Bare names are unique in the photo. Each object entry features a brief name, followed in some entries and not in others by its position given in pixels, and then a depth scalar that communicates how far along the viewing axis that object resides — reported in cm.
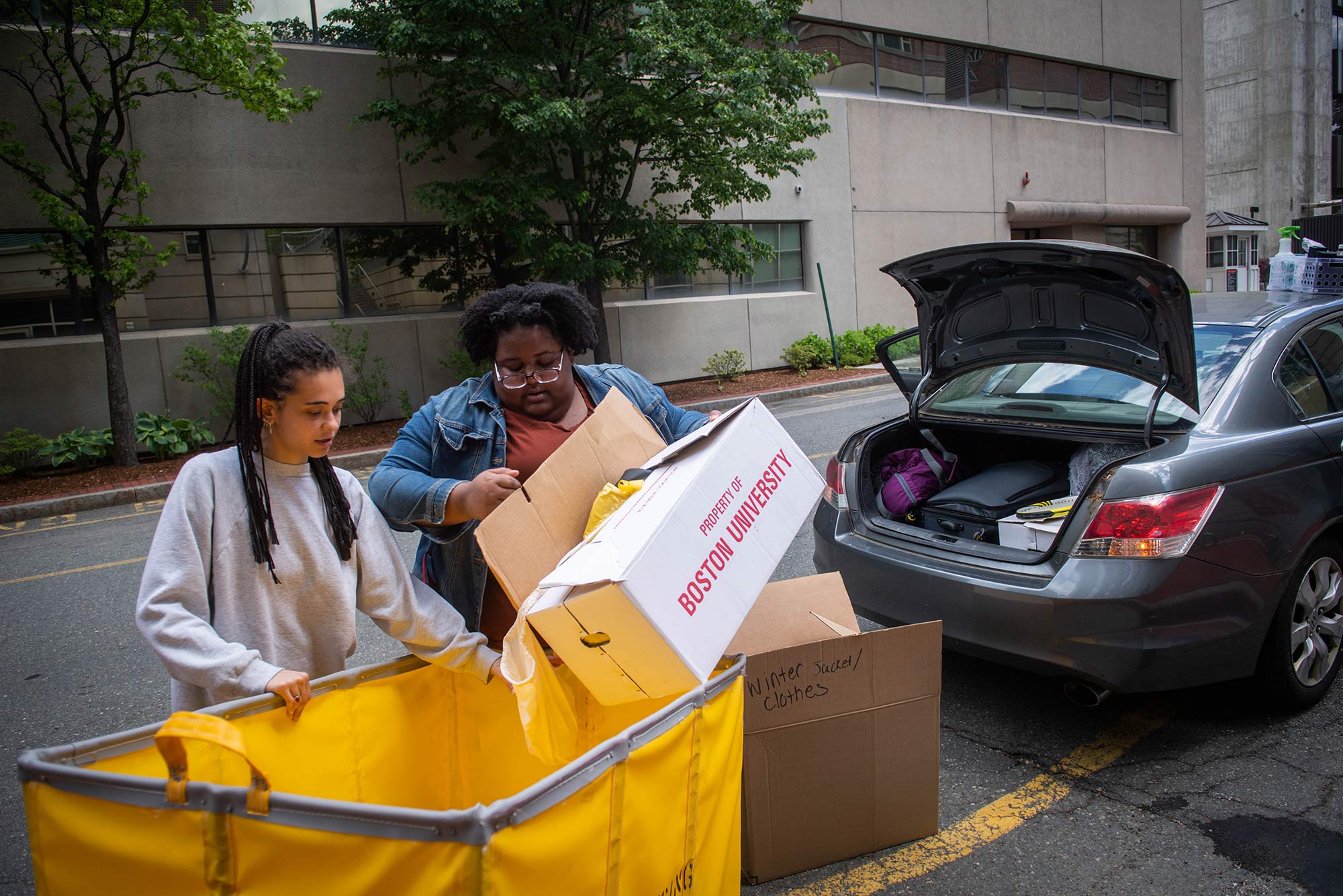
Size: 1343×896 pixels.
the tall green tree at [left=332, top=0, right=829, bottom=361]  1155
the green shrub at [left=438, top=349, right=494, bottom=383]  1334
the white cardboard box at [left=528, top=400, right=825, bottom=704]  170
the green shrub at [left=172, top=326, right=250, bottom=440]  1167
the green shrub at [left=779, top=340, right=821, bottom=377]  1653
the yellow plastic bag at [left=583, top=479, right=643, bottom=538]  210
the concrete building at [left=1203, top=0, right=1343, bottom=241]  3653
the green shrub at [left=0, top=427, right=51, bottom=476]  1020
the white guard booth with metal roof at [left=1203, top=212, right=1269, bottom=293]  3050
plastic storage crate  439
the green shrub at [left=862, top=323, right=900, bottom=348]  1766
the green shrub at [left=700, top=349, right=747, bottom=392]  1577
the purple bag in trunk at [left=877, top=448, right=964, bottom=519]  400
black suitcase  374
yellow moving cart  133
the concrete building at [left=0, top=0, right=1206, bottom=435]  1191
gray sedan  295
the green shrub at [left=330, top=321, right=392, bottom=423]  1258
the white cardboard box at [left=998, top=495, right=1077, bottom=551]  328
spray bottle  462
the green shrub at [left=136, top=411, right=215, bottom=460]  1122
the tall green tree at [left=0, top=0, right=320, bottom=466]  993
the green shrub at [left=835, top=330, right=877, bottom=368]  1698
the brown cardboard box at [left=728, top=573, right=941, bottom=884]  242
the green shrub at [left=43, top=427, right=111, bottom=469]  1064
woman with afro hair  240
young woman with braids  183
